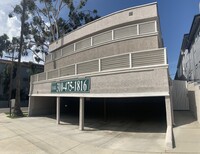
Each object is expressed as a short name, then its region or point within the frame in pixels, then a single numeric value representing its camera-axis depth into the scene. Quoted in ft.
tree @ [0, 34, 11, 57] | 115.85
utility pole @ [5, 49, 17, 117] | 107.14
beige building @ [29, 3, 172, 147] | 26.76
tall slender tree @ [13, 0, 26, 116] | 60.40
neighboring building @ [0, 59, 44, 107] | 114.73
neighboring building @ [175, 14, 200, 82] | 50.47
